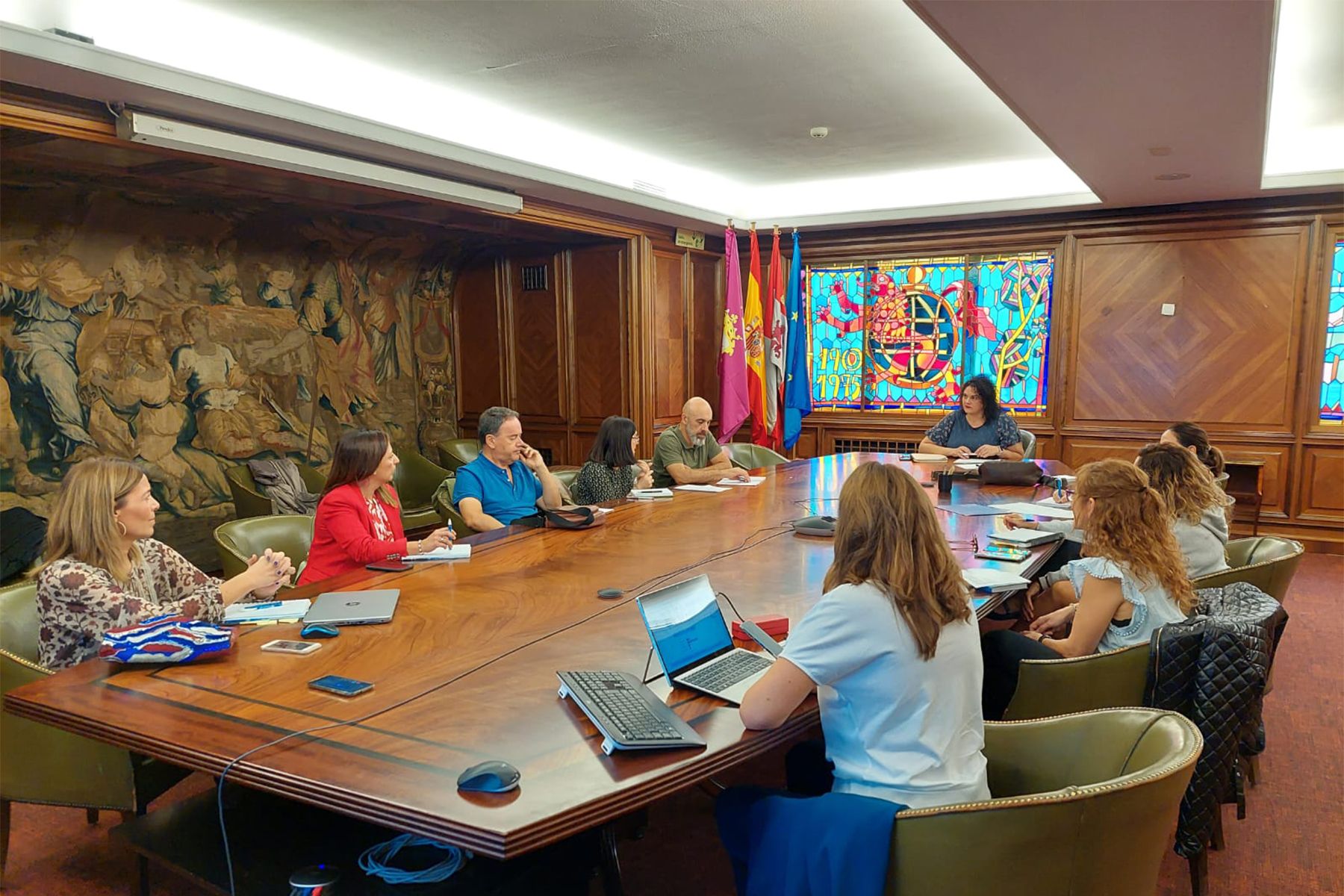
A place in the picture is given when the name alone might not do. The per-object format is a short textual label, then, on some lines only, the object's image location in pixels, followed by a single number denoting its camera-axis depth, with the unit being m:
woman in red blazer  3.13
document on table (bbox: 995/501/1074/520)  3.95
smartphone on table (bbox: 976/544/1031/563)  3.16
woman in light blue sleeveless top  2.46
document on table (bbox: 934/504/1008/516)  4.07
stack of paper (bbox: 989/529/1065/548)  3.37
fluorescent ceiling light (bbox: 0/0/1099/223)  3.72
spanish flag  7.82
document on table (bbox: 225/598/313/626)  2.39
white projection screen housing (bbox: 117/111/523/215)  3.87
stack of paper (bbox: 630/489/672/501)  4.48
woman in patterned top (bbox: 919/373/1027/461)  5.79
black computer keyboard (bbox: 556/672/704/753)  1.65
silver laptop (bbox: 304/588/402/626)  2.37
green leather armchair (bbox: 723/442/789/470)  6.37
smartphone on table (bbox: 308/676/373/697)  1.91
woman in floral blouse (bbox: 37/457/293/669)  2.20
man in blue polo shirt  3.98
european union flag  8.00
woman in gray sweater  2.93
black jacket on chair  2.11
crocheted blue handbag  2.03
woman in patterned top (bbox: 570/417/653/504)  4.57
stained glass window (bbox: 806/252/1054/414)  7.33
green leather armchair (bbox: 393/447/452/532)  6.37
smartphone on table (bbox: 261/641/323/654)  2.17
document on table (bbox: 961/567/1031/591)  2.72
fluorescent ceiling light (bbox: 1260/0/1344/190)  3.79
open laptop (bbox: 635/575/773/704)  1.96
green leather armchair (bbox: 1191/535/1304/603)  2.78
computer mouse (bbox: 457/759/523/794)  1.48
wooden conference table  1.48
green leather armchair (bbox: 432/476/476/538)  4.74
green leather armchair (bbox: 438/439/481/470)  6.80
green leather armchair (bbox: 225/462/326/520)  5.22
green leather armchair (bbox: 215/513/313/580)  3.29
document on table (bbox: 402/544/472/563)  3.10
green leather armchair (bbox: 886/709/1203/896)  1.43
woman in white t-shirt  1.66
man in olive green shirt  5.18
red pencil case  2.31
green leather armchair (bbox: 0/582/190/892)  2.24
